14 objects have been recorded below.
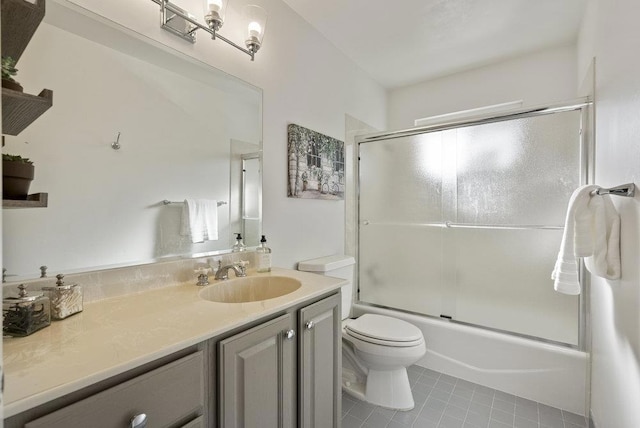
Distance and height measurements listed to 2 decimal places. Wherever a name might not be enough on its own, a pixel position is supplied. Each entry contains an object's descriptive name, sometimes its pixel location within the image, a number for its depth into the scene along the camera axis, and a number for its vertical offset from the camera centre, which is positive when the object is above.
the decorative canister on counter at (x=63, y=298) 0.87 -0.26
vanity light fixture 1.25 +0.86
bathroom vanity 0.61 -0.39
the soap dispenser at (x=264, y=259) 1.57 -0.25
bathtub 1.77 -1.02
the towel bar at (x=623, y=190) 0.96 +0.07
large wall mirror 0.96 +0.26
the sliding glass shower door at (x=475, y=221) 2.00 -0.08
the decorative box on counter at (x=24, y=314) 0.76 -0.27
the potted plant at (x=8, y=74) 0.68 +0.33
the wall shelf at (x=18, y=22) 0.68 +0.47
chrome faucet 1.38 -0.28
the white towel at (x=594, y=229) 1.11 -0.08
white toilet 1.71 -0.85
